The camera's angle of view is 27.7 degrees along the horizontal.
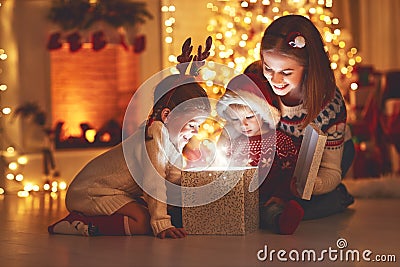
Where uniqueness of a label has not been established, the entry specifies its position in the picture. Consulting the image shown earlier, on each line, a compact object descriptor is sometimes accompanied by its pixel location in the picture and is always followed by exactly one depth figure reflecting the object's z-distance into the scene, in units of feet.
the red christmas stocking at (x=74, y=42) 16.15
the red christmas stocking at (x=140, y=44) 16.97
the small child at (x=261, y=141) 8.35
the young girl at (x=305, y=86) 8.35
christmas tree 13.66
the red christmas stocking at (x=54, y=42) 15.99
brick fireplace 16.78
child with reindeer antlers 7.73
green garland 16.05
